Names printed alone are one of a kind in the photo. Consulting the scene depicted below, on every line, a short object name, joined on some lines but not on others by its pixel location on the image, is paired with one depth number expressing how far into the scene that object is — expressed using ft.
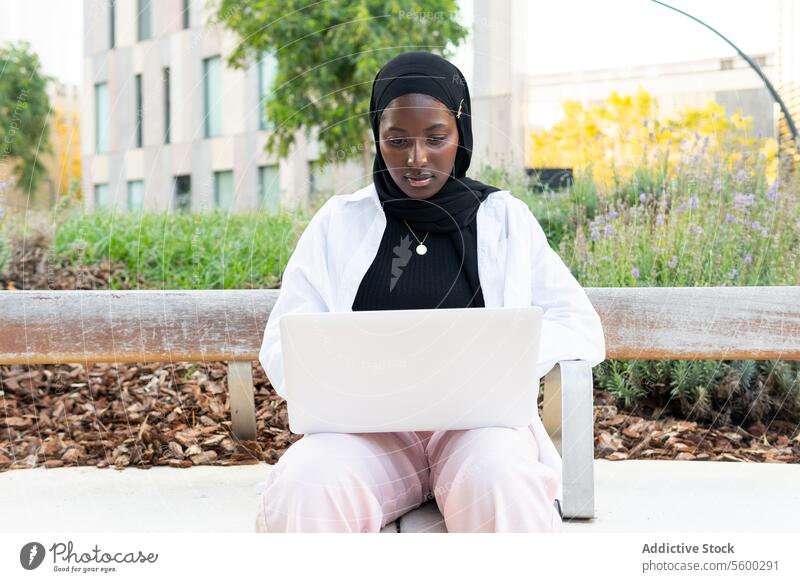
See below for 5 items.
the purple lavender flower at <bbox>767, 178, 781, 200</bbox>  8.86
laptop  4.39
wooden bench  6.27
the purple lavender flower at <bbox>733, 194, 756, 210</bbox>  8.69
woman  4.57
